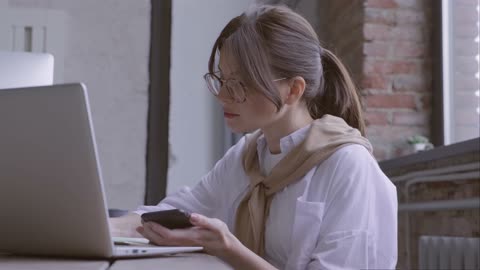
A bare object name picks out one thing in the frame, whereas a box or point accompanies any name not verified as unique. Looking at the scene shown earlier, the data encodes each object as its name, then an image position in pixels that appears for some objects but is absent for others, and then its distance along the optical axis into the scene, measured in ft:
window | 8.84
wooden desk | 2.67
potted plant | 9.09
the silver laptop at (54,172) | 2.62
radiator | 6.87
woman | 4.24
